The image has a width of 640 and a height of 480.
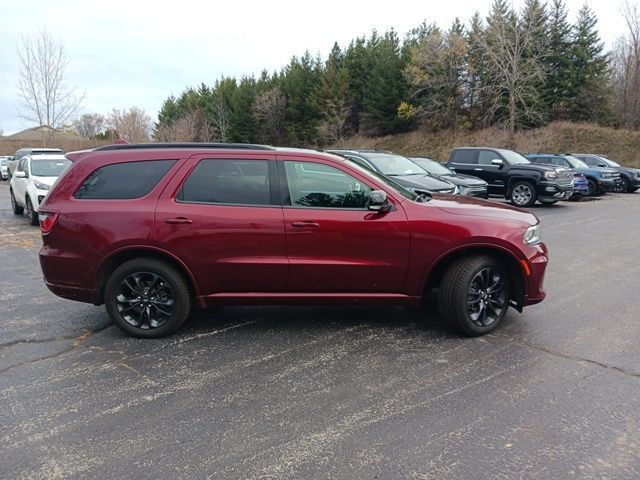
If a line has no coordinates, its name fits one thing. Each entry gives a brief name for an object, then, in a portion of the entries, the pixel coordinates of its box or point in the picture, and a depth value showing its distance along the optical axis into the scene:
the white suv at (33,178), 11.18
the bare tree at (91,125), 84.19
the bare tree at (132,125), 42.62
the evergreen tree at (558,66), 35.41
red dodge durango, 4.24
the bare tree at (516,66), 34.81
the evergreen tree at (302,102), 52.41
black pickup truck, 14.49
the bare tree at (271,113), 55.94
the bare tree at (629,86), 34.66
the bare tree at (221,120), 60.74
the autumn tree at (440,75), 40.91
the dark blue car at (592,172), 18.72
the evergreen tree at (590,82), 35.03
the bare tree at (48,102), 28.97
